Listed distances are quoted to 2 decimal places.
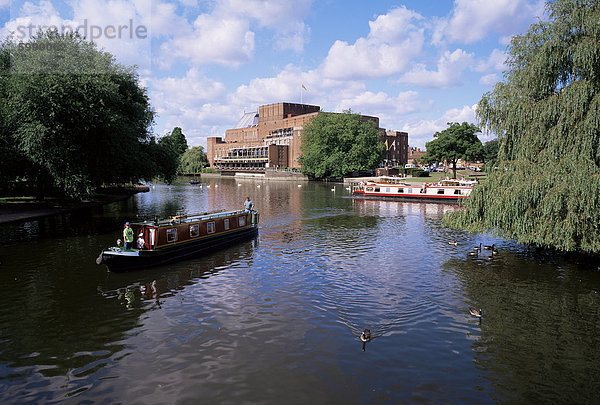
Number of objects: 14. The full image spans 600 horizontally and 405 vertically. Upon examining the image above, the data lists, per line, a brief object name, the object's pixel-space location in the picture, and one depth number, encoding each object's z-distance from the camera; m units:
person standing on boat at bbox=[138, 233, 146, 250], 20.28
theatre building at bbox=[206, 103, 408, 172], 148.12
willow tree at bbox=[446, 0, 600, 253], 16.44
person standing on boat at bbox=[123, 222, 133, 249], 19.70
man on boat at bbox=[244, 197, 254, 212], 29.97
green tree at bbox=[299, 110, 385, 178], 102.94
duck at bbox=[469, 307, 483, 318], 13.95
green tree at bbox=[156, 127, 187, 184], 46.06
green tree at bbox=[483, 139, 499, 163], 95.10
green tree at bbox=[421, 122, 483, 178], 91.62
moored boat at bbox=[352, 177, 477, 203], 53.00
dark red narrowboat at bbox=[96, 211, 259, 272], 19.28
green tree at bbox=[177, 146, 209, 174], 155.25
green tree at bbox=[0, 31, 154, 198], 29.19
